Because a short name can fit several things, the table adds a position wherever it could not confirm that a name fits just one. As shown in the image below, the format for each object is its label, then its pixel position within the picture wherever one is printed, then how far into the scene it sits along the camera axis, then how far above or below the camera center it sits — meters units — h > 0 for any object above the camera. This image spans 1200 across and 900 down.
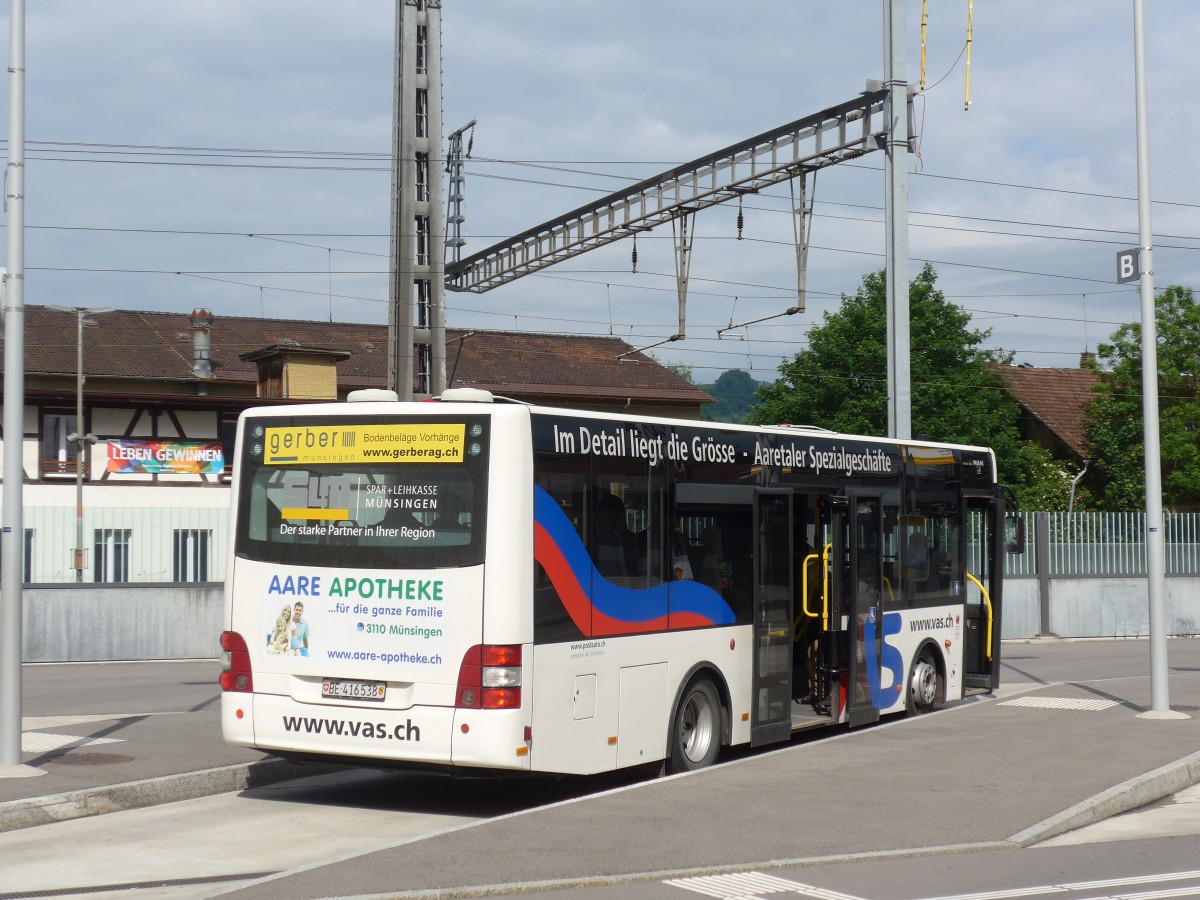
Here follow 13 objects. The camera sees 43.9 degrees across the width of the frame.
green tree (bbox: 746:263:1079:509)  59.59 +4.82
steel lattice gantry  21.52 +5.00
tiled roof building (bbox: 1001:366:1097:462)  64.81 +4.37
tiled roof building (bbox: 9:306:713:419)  46.94 +4.84
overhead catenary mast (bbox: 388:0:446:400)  24.06 +4.76
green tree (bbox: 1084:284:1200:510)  56.62 +3.60
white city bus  9.71 -0.62
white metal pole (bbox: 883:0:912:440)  21.19 +4.12
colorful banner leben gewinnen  40.88 +1.17
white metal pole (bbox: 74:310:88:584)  38.91 +2.03
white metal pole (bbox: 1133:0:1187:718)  14.81 +0.68
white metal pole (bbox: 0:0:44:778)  10.98 +0.58
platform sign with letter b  14.99 +2.36
